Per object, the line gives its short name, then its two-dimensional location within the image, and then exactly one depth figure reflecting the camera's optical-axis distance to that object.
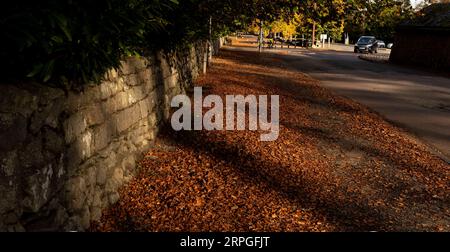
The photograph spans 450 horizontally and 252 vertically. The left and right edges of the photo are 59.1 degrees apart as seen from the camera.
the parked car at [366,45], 43.72
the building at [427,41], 27.31
